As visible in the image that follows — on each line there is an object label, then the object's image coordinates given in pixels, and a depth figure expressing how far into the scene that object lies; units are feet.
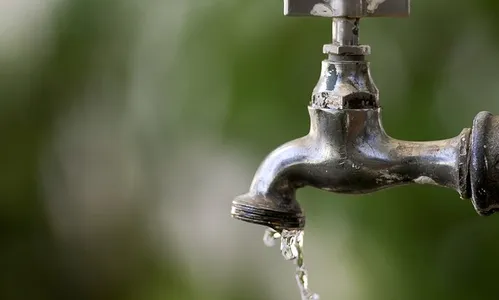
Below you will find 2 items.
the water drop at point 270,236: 3.65
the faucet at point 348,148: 3.49
